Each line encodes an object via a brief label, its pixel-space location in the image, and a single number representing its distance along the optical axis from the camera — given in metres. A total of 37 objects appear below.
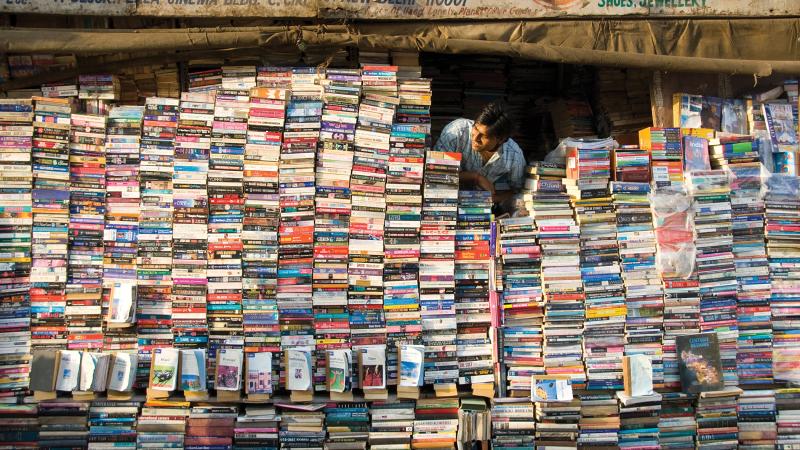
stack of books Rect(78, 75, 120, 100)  6.14
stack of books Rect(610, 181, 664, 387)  6.13
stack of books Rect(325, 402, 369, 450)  5.82
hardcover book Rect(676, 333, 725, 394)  6.07
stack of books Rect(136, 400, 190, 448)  5.75
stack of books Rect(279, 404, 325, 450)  5.79
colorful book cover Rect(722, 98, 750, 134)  6.70
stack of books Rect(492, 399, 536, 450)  5.92
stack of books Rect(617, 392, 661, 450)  6.04
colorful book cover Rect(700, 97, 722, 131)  6.65
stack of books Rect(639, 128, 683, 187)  6.29
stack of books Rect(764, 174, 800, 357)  6.40
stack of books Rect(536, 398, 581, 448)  5.90
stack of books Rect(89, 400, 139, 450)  5.75
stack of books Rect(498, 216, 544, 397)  6.00
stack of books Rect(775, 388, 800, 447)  6.32
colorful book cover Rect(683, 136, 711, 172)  6.35
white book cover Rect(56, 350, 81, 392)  5.68
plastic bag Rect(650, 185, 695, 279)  6.18
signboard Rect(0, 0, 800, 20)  6.16
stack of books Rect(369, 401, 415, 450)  5.86
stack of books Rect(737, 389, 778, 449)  6.25
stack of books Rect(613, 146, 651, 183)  6.23
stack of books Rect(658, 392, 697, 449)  6.13
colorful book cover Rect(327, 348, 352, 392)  5.72
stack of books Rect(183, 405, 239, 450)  5.75
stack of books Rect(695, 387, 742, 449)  6.16
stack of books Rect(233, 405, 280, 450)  5.77
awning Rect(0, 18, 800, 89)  6.01
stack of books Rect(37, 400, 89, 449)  5.73
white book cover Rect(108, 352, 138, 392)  5.70
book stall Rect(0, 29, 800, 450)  5.78
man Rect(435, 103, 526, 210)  6.14
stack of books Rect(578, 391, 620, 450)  5.99
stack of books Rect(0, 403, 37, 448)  5.78
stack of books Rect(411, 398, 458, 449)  5.88
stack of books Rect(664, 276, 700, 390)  6.17
